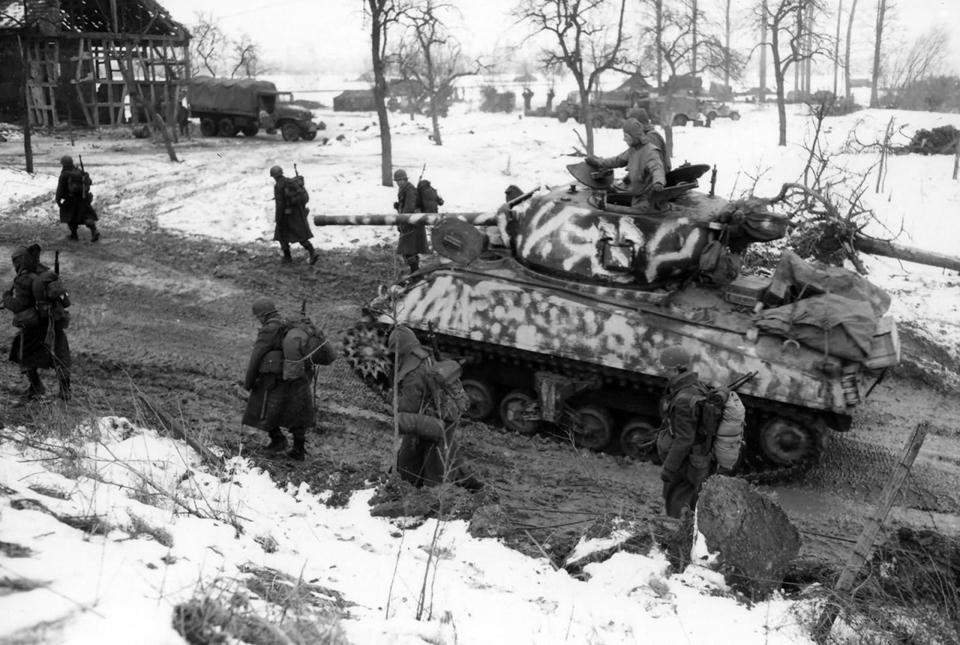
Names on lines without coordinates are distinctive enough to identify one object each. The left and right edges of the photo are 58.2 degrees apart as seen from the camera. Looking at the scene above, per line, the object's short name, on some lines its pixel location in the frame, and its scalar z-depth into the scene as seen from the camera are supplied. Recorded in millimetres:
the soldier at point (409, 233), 12391
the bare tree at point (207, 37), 37297
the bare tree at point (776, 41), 21297
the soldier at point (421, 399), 6406
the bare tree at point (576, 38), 16359
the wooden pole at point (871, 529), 4488
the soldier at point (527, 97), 35438
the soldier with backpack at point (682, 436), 6164
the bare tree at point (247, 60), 34219
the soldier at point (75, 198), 13898
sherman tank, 7676
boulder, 5109
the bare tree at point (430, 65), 15656
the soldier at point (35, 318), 8305
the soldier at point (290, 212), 13062
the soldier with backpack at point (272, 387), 7168
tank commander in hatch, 8352
